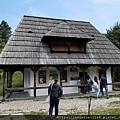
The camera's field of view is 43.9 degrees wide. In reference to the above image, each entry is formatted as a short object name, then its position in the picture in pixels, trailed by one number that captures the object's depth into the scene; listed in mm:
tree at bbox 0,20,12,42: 53500
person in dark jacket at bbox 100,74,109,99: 10556
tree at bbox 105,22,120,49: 21295
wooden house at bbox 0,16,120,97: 10773
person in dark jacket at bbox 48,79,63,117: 5574
